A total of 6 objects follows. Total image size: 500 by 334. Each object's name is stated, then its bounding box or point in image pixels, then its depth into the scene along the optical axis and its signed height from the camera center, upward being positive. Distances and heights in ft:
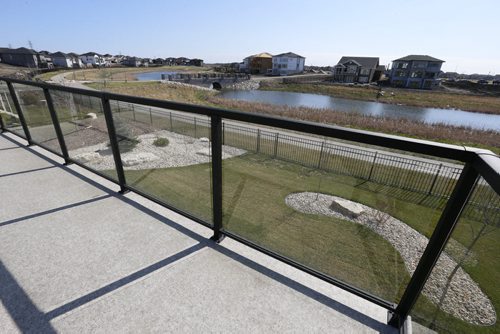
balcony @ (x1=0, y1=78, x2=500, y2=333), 5.30 -5.57
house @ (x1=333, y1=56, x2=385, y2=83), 253.85 -3.93
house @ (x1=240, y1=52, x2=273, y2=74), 314.35 -3.02
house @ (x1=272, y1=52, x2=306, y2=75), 306.90 -1.13
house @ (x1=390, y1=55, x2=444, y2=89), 216.13 -1.62
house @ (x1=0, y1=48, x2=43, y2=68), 219.82 -7.74
